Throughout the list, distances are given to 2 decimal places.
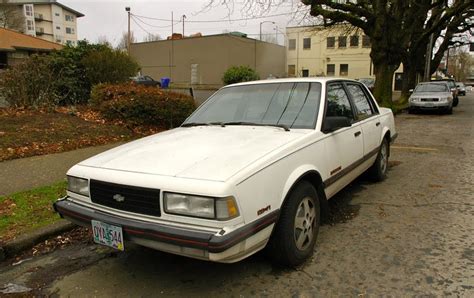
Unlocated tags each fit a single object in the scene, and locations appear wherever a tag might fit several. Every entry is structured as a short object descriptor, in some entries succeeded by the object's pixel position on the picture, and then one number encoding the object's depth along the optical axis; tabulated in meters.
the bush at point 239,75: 30.79
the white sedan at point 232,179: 2.58
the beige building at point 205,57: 43.75
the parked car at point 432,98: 17.42
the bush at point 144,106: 9.45
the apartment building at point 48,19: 72.00
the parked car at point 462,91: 43.66
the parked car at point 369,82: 33.90
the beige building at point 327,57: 48.28
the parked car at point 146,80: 34.71
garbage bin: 35.97
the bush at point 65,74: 9.71
